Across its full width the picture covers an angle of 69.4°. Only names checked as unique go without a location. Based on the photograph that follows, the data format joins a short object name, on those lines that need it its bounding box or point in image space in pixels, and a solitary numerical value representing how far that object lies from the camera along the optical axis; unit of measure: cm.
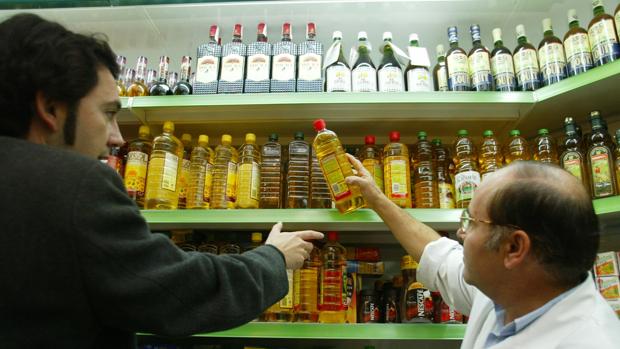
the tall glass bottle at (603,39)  183
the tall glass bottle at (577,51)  189
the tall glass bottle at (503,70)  200
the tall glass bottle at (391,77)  203
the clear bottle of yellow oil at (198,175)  202
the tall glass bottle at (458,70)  204
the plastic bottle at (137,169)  197
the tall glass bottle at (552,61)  194
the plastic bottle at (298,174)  203
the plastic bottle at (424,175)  202
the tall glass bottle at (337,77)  202
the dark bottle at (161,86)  214
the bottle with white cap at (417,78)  204
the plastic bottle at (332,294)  183
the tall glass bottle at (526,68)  199
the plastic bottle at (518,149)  203
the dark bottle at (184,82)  213
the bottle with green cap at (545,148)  200
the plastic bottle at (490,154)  206
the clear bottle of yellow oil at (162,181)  192
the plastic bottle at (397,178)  187
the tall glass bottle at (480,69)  201
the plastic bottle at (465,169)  185
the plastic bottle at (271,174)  205
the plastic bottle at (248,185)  194
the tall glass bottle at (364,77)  202
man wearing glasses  106
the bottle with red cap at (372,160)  199
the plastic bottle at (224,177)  198
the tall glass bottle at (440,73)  215
